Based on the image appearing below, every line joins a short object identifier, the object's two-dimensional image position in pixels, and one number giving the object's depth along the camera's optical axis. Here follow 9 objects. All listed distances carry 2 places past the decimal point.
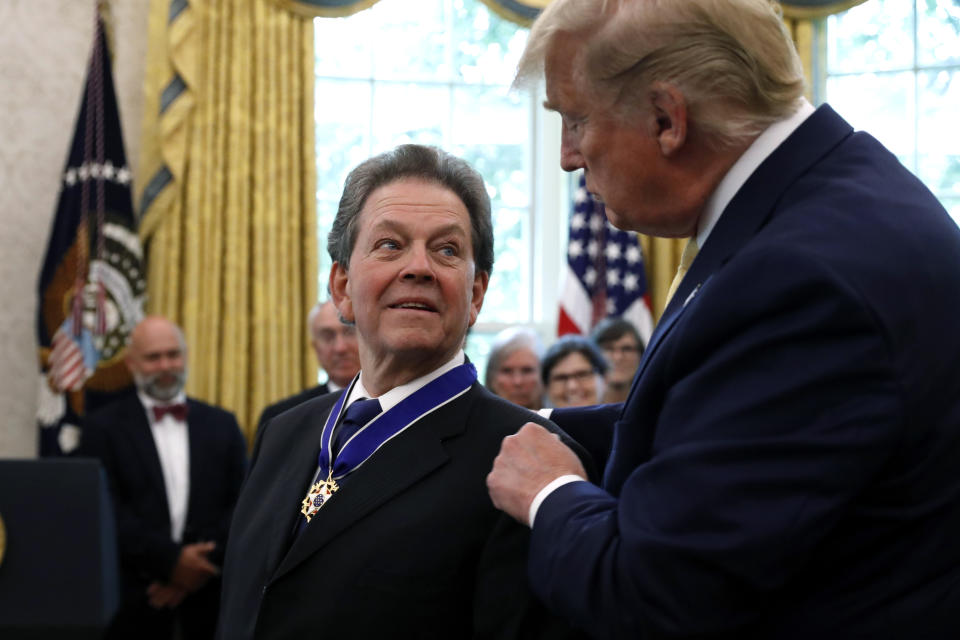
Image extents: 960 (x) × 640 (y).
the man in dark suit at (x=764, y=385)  1.38
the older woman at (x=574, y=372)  5.45
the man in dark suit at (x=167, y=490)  5.16
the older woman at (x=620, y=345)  5.96
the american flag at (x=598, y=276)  7.03
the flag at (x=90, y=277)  6.14
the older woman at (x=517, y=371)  5.61
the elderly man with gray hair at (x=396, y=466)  1.88
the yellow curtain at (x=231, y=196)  6.52
